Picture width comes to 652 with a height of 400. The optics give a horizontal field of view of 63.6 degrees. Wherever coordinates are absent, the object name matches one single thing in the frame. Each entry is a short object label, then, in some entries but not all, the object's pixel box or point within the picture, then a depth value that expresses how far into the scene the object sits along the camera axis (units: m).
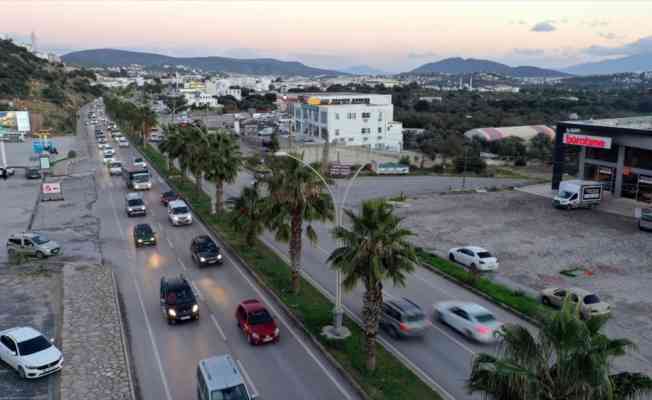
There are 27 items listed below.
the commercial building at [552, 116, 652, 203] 50.22
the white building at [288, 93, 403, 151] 94.31
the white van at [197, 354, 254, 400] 16.08
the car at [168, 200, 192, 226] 40.97
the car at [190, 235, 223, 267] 31.41
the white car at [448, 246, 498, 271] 31.80
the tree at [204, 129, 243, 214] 40.12
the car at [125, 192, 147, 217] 43.88
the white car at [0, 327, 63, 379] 18.75
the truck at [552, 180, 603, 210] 48.12
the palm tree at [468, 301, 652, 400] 10.35
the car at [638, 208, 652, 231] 40.84
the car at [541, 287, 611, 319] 24.25
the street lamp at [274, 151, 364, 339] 22.12
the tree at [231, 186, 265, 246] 30.75
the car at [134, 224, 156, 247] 35.47
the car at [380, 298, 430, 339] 22.19
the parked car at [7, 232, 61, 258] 32.75
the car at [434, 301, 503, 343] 22.11
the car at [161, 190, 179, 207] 48.24
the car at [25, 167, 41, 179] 63.12
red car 21.75
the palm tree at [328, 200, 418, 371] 17.75
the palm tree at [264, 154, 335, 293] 24.86
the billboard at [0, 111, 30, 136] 86.44
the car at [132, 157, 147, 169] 62.41
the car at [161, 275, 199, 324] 23.53
